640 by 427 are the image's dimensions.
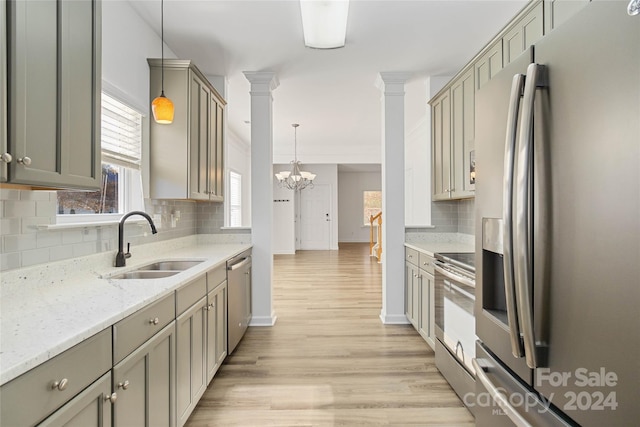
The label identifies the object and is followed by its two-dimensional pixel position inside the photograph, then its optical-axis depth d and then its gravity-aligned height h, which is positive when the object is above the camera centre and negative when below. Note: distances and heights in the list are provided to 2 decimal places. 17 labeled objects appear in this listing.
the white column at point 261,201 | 3.44 +0.18
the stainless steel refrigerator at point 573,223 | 0.64 -0.01
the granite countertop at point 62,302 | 0.84 -0.34
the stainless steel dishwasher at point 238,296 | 2.62 -0.72
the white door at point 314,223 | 9.80 -0.16
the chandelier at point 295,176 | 7.27 +0.98
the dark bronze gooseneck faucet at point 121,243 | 2.02 -0.16
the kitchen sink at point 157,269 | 2.01 -0.36
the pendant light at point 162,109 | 2.24 +0.77
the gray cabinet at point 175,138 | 2.63 +0.67
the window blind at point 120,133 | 2.17 +0.63
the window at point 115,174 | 1.92 +0.34
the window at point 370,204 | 11.70 +0.51
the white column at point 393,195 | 3.51 +0.26
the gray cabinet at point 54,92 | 1.05 +0.47
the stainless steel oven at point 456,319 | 1.82 -0.65
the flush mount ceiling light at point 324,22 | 2.19 +1.47
